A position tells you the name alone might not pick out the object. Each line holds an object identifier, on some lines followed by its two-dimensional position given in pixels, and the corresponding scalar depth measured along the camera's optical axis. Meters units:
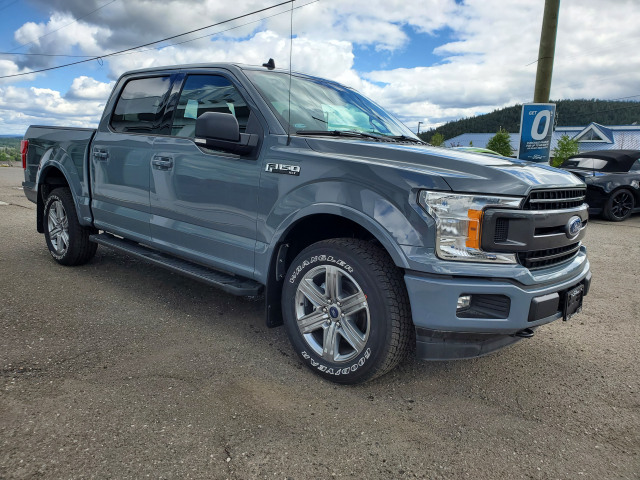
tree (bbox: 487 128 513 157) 57.67
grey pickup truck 2.63
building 62.56
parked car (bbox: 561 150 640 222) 10.82
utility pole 9.80
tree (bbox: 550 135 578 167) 34.32
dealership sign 9.34
